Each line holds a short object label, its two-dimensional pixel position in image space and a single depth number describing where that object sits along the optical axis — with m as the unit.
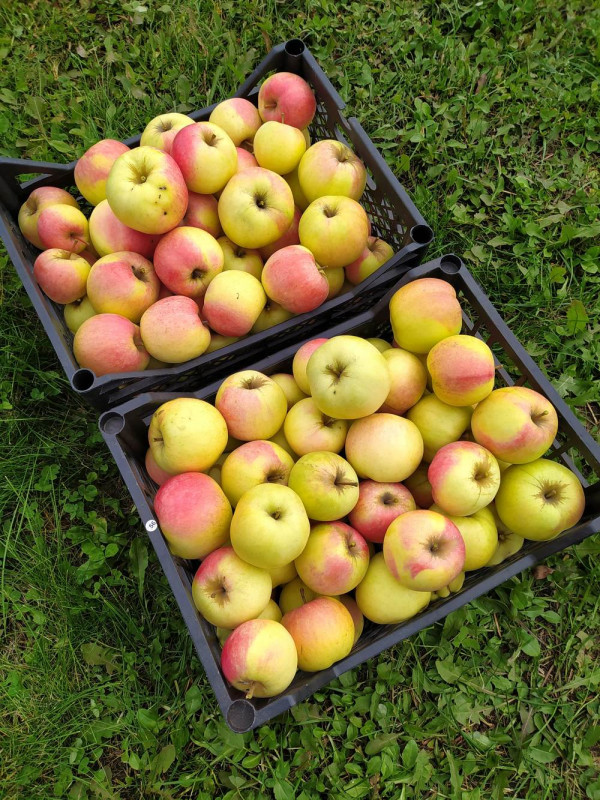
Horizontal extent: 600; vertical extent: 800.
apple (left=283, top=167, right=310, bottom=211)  0.80
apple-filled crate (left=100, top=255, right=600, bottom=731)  0.59
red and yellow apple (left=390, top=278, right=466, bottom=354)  0.67
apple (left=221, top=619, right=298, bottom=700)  0.56
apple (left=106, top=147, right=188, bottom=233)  0.67
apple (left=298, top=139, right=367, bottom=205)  0.74
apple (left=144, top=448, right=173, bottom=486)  0.67
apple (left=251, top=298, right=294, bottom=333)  0.75
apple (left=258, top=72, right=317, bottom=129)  0.79
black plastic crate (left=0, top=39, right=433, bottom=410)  0.68
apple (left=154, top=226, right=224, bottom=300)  0.70
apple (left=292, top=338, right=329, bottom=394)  0.69
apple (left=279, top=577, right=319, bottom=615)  0.65
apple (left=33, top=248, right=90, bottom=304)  0.72
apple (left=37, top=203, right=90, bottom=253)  0.75
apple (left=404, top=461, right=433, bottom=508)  0.69
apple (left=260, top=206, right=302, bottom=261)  0.77
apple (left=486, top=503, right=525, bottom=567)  0.67
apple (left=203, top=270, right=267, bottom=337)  0.69
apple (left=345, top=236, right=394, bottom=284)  0.77
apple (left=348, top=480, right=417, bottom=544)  0.64
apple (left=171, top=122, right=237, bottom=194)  0.71
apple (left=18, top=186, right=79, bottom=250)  0.77
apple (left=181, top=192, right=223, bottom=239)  0.75
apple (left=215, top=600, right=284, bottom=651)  0.63
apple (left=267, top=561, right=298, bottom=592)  0.64
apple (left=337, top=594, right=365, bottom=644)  0.65
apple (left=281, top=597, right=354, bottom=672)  0.59
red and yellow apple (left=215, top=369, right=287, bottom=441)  0.65
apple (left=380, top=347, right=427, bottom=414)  0.68
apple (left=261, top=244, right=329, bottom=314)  0.69
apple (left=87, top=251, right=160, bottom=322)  0.70
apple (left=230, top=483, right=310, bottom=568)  0.57
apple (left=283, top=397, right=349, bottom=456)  0.66
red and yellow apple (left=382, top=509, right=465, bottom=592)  0.58
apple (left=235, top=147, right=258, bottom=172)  0.77
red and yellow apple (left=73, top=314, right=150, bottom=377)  0.68
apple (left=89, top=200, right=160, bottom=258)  0.73
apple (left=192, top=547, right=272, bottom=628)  0.59
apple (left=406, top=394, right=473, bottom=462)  0.68
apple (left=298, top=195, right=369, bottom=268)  0.70
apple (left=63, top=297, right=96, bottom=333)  0.74
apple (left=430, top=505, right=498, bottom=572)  0.64
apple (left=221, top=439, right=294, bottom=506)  0.63
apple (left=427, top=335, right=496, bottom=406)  0.63
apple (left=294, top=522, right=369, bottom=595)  0.61
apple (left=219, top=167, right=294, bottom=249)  0.71
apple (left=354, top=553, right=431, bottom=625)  0.63
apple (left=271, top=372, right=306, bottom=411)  0.71
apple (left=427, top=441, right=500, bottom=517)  0.61
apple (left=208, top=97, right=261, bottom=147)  0.80
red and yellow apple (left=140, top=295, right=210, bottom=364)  0.68
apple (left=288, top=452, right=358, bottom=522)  0.60
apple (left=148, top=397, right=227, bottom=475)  0.63
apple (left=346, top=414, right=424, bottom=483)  0.63
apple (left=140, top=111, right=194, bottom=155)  0.76
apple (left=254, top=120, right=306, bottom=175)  0.76
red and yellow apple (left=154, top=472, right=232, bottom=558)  0.61
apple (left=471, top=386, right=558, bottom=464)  0.62
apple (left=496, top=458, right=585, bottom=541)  0.63
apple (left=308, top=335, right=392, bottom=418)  0.60
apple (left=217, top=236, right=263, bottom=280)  0.75
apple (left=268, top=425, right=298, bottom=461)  0.69
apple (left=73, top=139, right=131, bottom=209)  0.76
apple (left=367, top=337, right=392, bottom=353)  0.73
